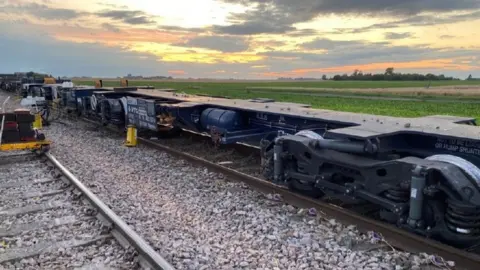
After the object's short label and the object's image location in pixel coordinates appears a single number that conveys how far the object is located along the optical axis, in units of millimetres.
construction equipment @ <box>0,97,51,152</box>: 10414
